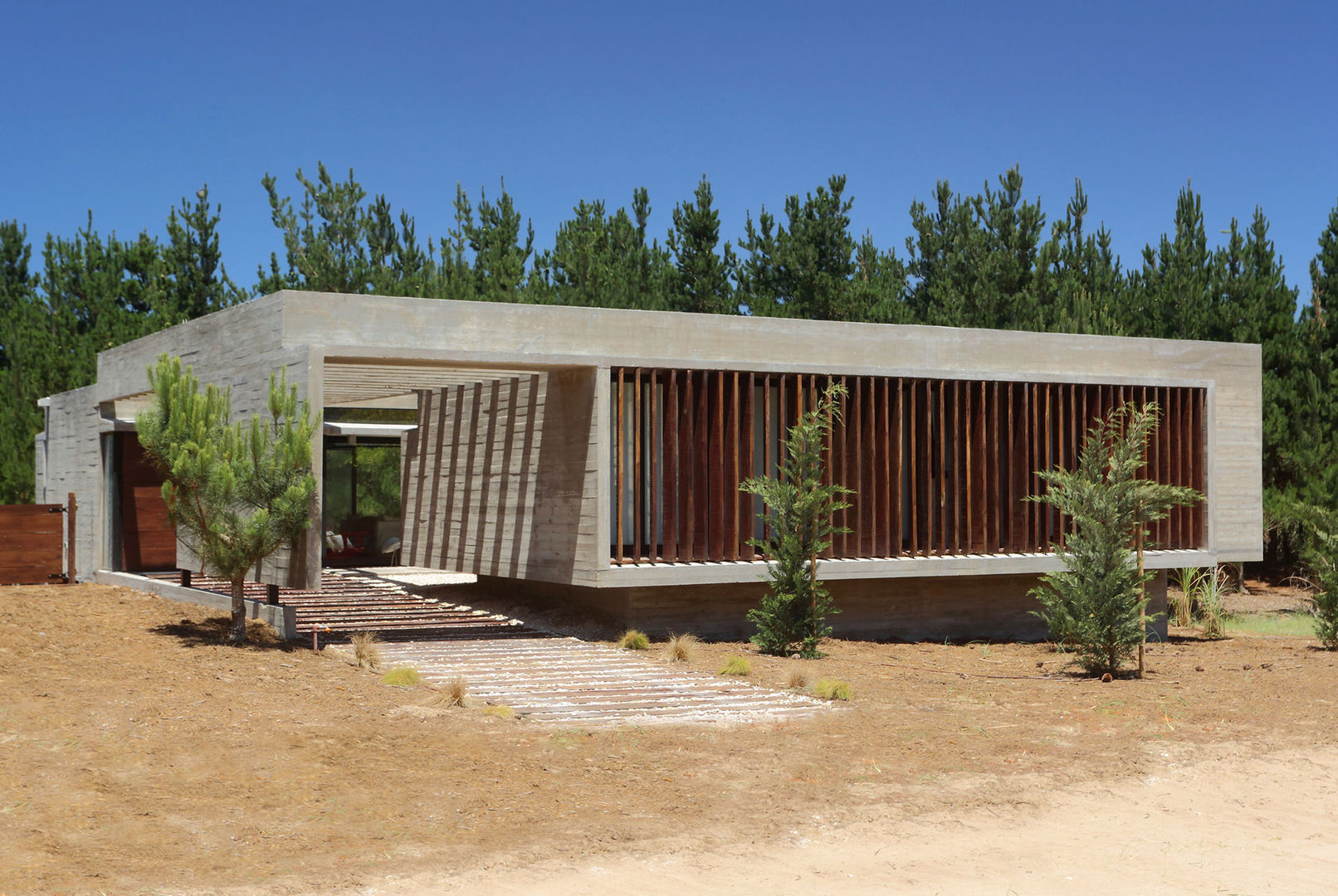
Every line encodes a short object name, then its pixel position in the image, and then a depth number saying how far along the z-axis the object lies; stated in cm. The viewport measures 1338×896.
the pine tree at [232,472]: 1124
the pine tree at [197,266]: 2828
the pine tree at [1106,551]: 1181
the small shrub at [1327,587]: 1462
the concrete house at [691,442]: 1312
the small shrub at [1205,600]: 1698
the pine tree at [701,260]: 2942
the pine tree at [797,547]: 1281
